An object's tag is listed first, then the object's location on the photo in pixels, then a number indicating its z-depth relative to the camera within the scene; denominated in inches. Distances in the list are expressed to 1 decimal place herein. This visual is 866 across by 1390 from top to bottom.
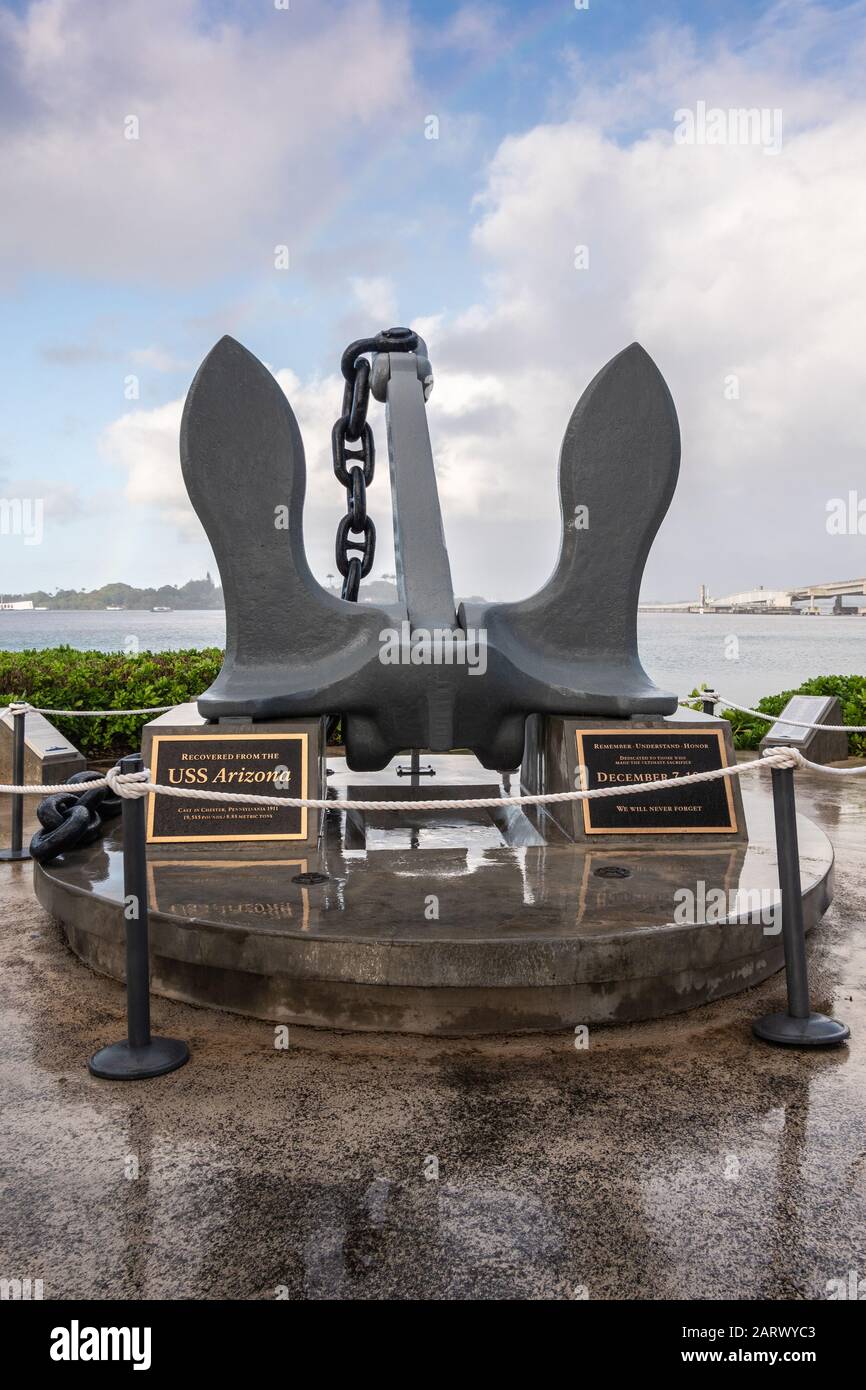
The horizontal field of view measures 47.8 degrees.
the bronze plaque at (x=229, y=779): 149.5
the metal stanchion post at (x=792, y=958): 103.0
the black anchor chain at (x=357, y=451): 197.9
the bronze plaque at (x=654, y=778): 155.3
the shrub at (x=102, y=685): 295.6
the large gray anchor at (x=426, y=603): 160.1
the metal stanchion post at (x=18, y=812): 185.9
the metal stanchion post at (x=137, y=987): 98.8
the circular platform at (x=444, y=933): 106.4
